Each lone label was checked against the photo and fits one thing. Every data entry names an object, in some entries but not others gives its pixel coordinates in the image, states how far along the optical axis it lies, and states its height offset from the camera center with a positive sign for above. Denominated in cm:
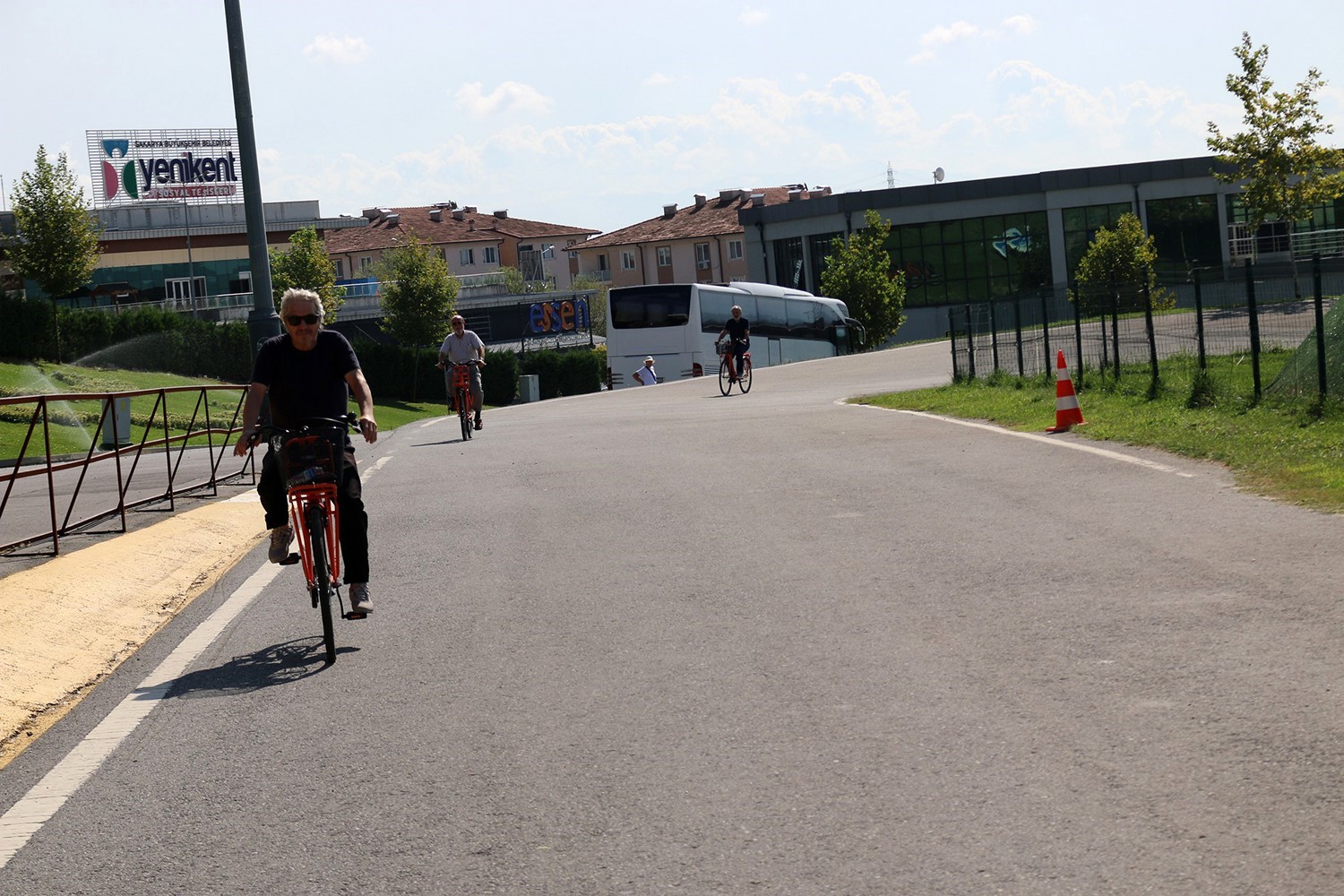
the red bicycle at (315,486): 741 -56
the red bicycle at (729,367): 3152 -69
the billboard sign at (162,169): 9225 +1306
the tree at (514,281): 10334 +514
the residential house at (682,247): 11850 +753
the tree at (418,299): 6871 +285
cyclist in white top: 2288 +11
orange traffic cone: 1644 -112
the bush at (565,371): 6644 -94
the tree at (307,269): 7069 +485
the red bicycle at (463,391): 2256 -48
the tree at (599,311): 10944 +253
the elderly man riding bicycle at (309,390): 784 -9
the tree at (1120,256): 5675 +168
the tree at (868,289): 6506 +149
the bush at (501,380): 6301 -103
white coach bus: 5181 +52
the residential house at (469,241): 12494 +1004
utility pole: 1823 +224
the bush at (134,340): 4994 +168
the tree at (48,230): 5331 +576
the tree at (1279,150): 4284 +388
